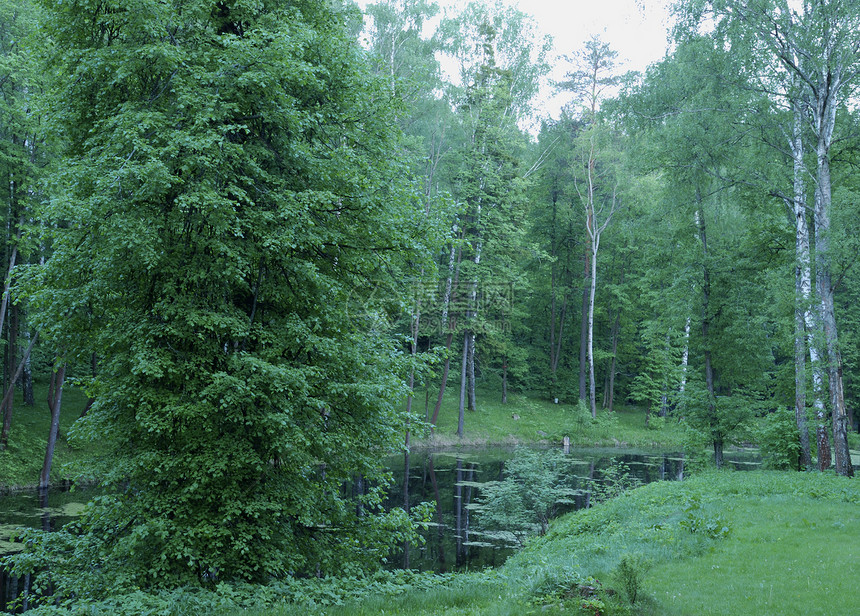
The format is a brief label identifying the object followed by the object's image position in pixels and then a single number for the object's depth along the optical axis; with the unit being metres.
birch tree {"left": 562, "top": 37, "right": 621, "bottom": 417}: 36.97
